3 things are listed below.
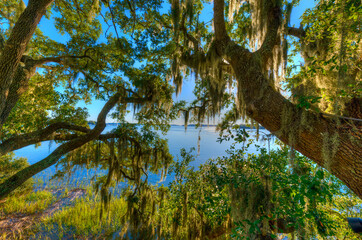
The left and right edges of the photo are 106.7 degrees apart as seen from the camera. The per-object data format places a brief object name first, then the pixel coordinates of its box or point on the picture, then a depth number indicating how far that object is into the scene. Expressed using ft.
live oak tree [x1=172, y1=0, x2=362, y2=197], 5.67
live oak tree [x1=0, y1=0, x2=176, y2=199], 11.76
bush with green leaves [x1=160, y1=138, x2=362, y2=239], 7.04
